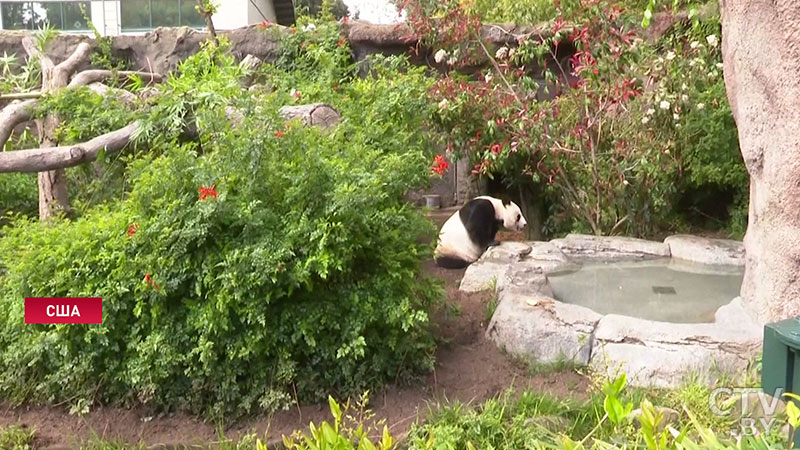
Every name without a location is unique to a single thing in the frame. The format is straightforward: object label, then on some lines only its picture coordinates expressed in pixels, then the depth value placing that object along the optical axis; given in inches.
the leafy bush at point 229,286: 153.7
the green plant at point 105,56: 363.6
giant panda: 283.1
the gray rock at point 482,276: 231.5
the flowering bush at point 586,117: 270.8
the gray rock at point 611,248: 258.1
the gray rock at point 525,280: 210.1
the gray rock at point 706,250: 248.4
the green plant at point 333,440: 81.5
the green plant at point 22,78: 281.7
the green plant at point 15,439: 145.9
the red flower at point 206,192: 154.7
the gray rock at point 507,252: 252.2
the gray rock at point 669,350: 162.4
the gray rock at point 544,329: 175.3
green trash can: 90.3
